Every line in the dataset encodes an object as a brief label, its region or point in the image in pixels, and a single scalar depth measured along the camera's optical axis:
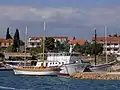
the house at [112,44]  189.23
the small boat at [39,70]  91.50
